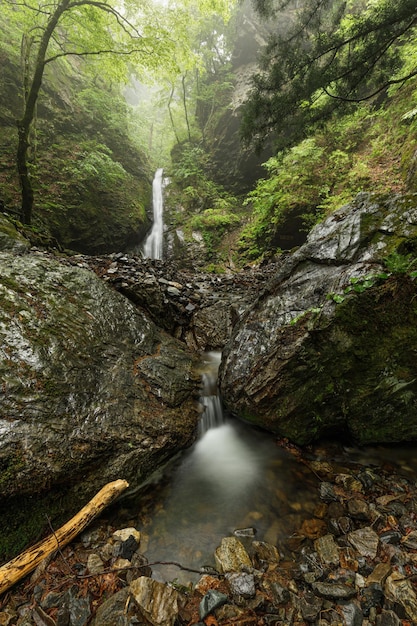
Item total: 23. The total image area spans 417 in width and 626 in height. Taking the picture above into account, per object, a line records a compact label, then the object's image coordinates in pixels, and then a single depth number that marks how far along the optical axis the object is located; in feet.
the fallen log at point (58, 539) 6.71
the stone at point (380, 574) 6.43
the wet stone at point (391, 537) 7.47
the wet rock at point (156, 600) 6.07
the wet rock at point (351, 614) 5.73
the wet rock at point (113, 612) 6.03
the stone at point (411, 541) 7.21
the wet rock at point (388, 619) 5.50
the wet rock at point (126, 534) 8.32
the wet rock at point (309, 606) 6.00
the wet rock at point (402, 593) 5.69
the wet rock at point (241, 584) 6.66
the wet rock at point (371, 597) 5.95
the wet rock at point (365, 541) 7.30
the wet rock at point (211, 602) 6.31
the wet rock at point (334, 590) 6.27
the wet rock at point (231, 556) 7.50
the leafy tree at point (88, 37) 21.71
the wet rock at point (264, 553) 7.68
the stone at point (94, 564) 7.27
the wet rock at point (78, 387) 8.68
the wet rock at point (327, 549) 7.33
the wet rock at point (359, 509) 8.51
